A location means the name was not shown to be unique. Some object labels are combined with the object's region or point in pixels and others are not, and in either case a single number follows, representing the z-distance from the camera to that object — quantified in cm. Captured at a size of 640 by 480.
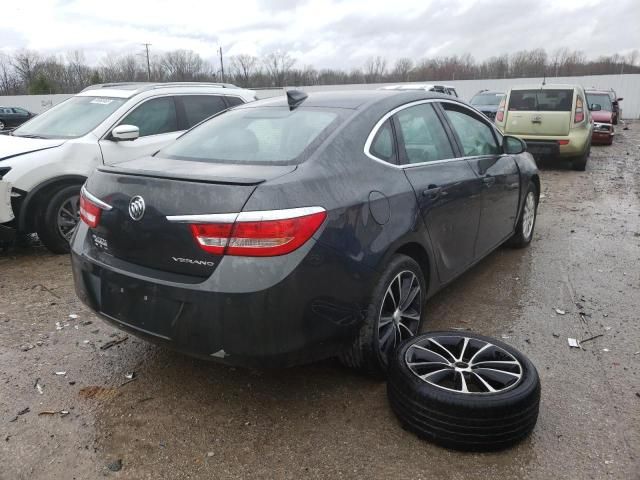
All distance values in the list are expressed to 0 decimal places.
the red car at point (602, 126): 1562
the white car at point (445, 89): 1696
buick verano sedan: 239
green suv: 1081
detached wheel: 244
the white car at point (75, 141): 529
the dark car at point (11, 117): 3016
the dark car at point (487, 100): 1679
